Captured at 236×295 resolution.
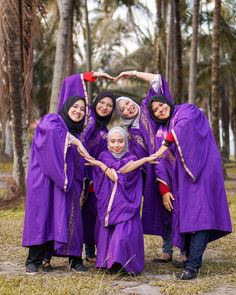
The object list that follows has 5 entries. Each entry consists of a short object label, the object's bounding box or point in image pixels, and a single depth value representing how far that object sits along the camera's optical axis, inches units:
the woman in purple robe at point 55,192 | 229.8
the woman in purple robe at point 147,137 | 251.3
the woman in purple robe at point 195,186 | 227.3
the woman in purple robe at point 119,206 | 230.1
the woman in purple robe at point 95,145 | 250.7
